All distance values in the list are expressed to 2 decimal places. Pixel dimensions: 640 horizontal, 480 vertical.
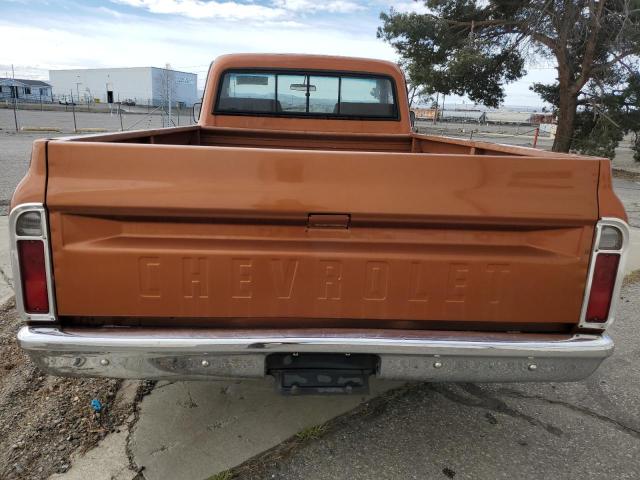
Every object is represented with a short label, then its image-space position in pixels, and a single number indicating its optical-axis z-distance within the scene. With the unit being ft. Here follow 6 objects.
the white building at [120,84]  261.32
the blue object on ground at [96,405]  9.32
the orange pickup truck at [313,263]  6.47
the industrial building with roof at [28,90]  232.53
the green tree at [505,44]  50.26
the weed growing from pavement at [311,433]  9.02
